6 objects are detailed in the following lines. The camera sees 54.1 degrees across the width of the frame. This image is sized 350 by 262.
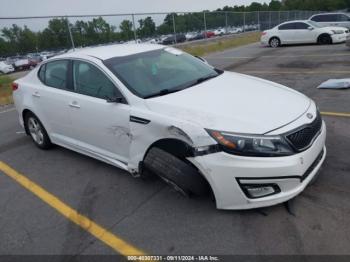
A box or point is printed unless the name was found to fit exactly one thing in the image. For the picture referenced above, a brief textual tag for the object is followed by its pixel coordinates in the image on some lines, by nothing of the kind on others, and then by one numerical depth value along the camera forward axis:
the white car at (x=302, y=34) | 17.09
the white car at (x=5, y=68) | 14.27
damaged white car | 2.98
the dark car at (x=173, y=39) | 21.94
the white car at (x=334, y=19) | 20.56
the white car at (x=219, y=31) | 28.49
